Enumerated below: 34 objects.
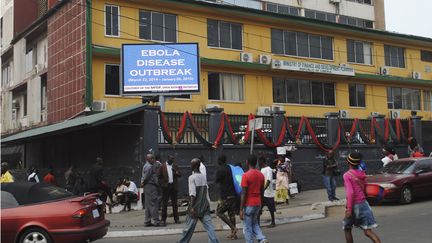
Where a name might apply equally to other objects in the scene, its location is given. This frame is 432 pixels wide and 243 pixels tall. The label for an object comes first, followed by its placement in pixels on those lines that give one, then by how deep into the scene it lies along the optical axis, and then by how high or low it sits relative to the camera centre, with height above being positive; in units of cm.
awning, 1623 +128
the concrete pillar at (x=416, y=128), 2746 +137
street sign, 1644 +106
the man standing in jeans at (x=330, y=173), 1614 -57
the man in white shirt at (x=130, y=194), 1673 -113
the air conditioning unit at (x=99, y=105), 2323 +252
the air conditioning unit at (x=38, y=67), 2928 +546
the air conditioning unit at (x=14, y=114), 3409 +323
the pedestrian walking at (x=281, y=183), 1630 -88
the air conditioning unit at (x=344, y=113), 3182 +261
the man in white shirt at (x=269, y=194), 1277 -95
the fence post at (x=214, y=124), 1942 +129
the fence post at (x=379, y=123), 2523 +156
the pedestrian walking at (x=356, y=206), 818 -83
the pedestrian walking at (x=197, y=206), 930 -90
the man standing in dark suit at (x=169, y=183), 1382 -69
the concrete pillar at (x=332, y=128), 2345 +125
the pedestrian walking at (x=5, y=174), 1500 -37
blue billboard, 2094 +374
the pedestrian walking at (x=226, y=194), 1107 -81
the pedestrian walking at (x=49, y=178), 1884 -63
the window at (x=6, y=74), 3578 +628
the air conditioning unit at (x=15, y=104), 3388 +384
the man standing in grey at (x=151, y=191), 1355 -86
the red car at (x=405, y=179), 1614 -84
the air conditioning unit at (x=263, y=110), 2860 +262
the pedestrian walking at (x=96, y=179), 1602 -61
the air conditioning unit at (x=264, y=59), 2886 +554
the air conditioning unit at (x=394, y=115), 3495 +269
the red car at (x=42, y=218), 922 -103
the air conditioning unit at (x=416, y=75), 3653 +565
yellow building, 2464 +578
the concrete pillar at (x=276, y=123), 2164 +140
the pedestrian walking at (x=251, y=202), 920 -82
